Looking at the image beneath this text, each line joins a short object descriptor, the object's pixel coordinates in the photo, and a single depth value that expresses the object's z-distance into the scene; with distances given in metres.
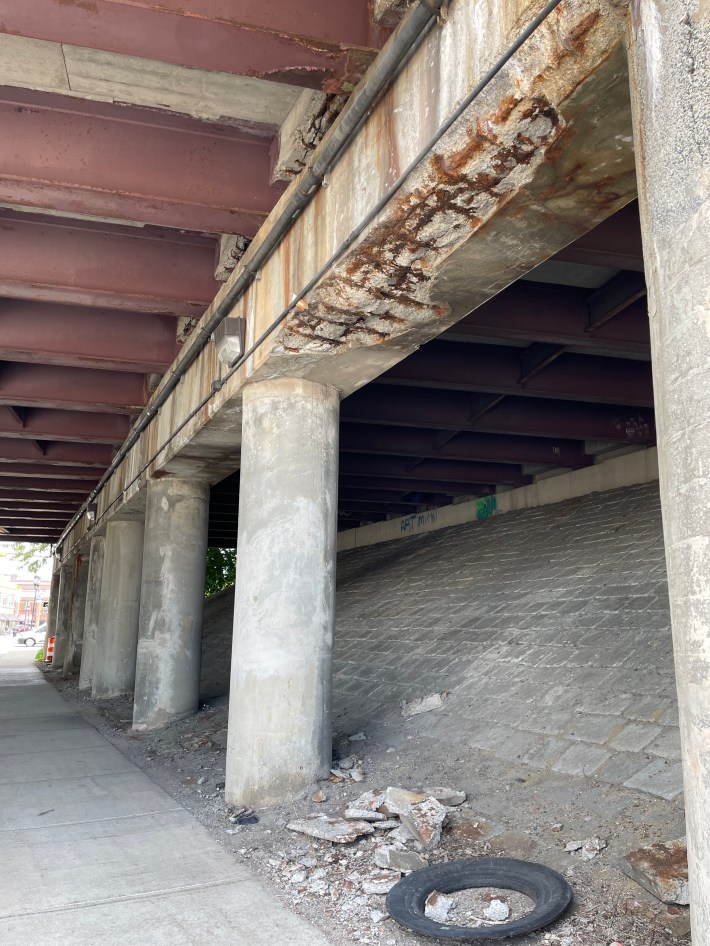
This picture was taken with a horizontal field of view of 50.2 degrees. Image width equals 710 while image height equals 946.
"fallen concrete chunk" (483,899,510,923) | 3.61
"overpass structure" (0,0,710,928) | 2.41
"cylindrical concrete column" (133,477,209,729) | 10.17
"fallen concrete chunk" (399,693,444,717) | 7.41
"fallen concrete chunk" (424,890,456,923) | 3.65
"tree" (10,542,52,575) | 45.00
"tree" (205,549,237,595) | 31.47
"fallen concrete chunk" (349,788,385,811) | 5.22
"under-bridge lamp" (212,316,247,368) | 6.77
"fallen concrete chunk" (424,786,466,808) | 5.19
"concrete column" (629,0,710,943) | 2.09
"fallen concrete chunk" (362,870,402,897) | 4.05
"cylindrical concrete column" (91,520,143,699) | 14.72
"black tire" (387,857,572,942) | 3.37
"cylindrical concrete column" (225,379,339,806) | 5.86
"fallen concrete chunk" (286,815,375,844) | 4.79
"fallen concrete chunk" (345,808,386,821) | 5.02
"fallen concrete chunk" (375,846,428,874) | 4.28
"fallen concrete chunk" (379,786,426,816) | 4.99
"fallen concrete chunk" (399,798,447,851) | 4.54
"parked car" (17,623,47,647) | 54.53
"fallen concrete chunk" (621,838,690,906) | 3.37
